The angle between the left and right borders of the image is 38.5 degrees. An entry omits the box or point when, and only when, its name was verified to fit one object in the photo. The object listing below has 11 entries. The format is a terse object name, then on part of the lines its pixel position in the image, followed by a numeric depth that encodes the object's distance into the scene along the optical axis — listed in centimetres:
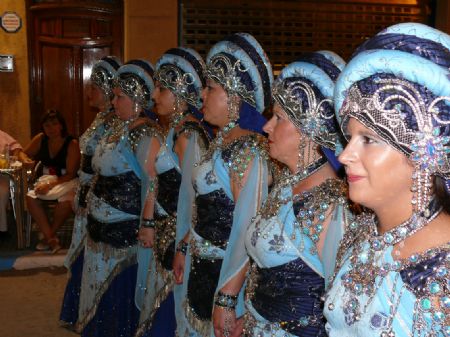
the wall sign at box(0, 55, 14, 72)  723
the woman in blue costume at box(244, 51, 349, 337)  196
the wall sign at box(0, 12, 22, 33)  723
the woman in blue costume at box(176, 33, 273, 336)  248
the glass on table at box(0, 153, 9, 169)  586
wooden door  752
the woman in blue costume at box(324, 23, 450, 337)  129
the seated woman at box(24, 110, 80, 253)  579
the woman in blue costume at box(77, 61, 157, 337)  367
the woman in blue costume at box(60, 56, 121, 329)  413
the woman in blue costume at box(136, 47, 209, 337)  329
